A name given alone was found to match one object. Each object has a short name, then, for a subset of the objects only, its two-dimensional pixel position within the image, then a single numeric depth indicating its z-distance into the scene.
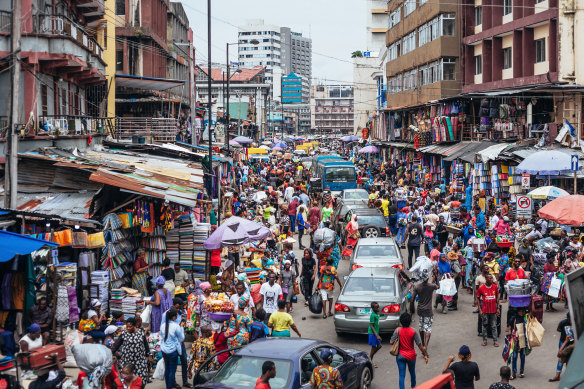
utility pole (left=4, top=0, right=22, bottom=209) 13.43
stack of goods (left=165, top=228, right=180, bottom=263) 18.22
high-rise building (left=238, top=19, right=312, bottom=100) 198.38
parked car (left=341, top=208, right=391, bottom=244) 24.17
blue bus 40.08
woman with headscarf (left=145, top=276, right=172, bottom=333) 13.51
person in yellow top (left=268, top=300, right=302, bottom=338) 12.57
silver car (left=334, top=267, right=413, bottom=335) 14.38
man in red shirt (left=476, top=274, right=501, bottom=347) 13.66
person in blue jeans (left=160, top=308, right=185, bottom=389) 11.39
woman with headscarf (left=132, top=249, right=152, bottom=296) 16.78
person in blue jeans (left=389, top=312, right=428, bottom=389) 11.24
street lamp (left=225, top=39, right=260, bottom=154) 36.62
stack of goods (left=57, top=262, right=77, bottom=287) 13.73
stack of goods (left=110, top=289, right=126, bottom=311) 15.05
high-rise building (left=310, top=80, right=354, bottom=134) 198.12
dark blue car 9.12
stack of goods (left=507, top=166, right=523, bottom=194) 27.89
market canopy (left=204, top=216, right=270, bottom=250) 17.45
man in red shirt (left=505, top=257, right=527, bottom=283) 14.45
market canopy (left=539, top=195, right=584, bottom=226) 17.09
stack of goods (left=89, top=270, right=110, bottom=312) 14.77
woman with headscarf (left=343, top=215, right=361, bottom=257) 22.59
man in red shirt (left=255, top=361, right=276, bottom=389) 8.45
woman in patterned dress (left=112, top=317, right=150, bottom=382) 11.19
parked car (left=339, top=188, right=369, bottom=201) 31.97
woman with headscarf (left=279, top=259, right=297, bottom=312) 16.70
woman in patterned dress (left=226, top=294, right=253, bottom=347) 12.03
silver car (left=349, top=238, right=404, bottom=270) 18.33
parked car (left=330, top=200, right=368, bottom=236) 27.20
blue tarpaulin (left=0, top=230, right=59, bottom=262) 11.03
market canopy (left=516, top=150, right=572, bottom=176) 23.00
